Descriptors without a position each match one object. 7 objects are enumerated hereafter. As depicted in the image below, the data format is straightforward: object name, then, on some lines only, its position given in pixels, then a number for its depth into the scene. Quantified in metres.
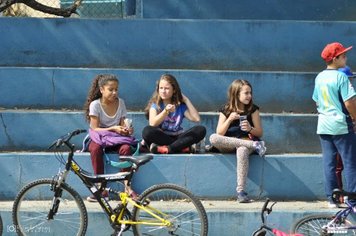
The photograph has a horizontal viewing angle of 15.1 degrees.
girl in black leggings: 13.78
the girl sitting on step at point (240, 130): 13.49
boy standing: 12.88
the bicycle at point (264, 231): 10.64
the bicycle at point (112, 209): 11.97
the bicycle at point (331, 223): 11.36
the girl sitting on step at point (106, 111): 13.67
